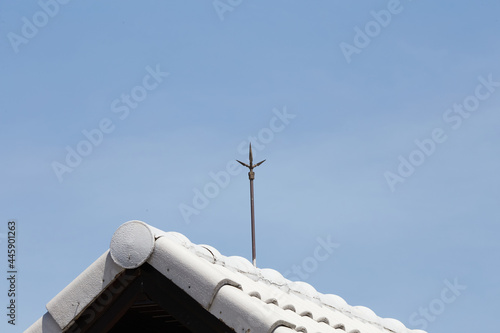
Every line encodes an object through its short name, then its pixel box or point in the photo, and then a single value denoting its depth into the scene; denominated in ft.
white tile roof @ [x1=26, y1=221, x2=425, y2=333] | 40.29
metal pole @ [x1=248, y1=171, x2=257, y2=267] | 96.73
